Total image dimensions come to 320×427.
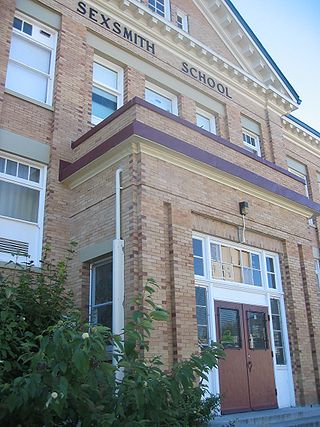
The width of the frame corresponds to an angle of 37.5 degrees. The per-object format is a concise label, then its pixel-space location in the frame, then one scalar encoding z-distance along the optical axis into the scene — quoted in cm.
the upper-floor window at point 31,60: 1162
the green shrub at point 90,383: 460
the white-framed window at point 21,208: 1036
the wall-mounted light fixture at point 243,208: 1115
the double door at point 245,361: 981
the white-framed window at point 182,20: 1689
